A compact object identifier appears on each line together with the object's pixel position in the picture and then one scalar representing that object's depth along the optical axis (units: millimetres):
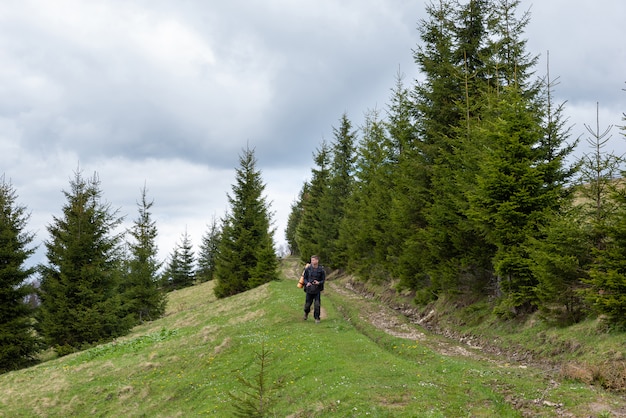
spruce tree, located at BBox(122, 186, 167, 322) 45562
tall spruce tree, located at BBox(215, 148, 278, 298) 43531
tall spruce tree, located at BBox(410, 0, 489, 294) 22625
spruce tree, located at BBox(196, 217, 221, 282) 81062
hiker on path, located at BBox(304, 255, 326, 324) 20062
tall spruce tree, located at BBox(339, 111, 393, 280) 38469
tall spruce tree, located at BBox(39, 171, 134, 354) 32094
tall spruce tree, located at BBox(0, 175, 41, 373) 30344
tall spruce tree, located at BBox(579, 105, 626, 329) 12852
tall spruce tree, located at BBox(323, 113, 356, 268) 58969
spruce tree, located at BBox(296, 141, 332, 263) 59812
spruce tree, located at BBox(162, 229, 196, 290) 80062
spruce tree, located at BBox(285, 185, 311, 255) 98750
